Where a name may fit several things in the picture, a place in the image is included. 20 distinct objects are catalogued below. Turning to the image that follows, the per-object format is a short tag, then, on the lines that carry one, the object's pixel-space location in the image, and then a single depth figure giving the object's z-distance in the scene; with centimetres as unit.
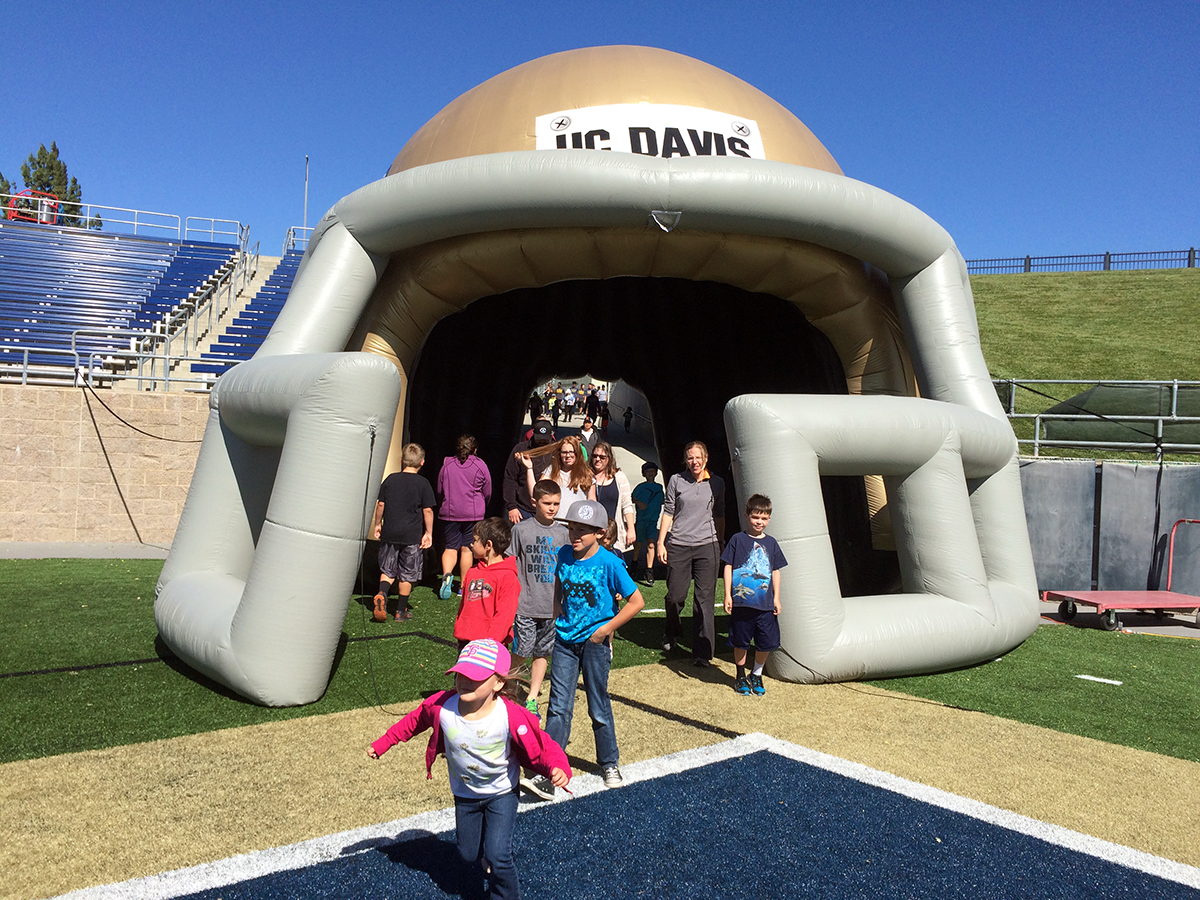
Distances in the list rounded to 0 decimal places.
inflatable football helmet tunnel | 463
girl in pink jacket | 246
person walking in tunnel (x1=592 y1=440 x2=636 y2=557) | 776
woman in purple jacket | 731
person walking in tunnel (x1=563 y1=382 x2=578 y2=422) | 2755
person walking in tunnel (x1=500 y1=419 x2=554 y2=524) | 732
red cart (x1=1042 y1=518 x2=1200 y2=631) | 759
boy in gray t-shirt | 436
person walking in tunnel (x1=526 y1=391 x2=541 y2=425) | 1995
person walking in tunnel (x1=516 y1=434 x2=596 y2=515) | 627
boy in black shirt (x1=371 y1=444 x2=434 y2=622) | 661
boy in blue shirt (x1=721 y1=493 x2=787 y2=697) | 500
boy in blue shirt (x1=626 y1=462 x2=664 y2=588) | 909
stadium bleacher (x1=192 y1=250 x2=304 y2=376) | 1421
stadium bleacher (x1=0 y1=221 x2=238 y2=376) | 1462
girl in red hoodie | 404
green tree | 3959
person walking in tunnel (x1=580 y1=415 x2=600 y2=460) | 1494
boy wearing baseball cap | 355
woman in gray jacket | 581
